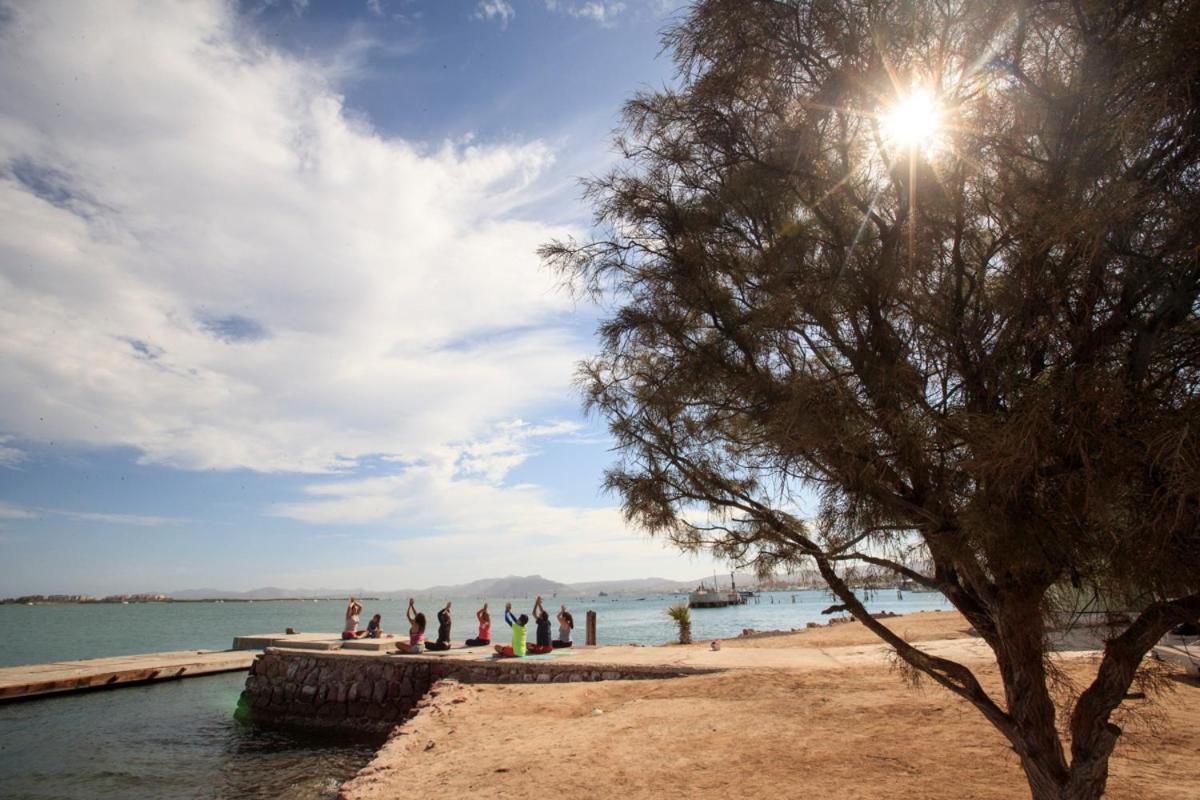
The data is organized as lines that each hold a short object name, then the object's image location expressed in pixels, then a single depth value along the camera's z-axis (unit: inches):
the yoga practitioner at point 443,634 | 677.3
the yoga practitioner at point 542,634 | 617.3
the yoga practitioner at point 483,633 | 737.0
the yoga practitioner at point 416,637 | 642.2
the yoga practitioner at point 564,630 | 684.1
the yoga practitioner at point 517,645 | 597.9
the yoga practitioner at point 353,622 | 783.6
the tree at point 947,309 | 109.7
